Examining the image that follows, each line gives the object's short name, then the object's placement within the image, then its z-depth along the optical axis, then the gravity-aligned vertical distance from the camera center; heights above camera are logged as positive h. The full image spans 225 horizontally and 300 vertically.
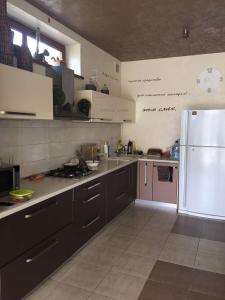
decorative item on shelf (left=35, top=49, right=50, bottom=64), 2.62 +0.79
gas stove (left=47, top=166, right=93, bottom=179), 2.65 -0.41
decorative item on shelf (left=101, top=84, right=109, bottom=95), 3.68 +0.63
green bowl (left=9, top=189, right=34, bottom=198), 1.86 -0.43
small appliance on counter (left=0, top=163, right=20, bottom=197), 1.88 -0.33
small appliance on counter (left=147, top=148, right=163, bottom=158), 4.34 -0.29
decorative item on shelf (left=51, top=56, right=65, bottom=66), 2.89 +0.82
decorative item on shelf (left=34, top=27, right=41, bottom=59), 2.67 +0.99
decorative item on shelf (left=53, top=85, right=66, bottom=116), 2.49 +0.35
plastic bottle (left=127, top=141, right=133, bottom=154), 4.54 -0.23
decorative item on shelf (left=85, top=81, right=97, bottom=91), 3.33 +0.61
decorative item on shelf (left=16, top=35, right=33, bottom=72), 2.17 +0.63
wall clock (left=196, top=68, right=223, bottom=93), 3.99 +0.87
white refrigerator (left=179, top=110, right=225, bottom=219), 3.48 -0.38
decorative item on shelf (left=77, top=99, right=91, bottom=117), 3.04 +0.33
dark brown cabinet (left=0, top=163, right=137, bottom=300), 1.71 -0.82
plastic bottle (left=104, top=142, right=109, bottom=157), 4.01 -0.24
